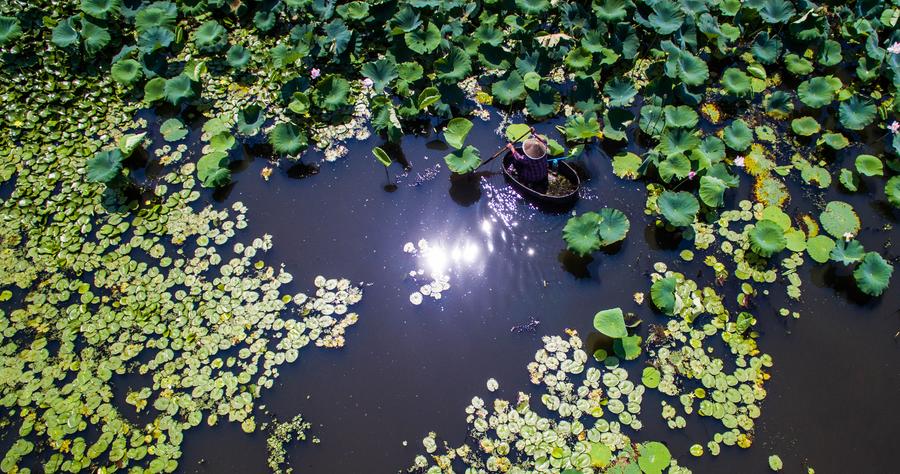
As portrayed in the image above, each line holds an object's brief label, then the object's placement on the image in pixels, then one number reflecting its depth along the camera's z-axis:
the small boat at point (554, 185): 5.78
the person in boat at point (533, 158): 5.65
